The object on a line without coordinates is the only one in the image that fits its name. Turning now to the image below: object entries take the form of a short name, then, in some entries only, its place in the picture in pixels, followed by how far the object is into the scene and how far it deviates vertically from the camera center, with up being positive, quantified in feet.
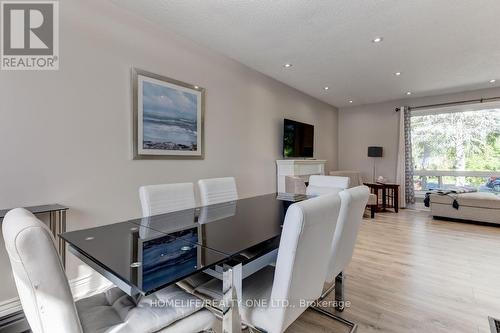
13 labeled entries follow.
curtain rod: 16.85 +4.55
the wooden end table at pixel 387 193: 18.31 -2.15
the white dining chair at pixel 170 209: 4.95 -1.18
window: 17.24 +1.35
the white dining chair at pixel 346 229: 5.08 -1.37
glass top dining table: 3.21 -1.33
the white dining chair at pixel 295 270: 3.41 -1.58
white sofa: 14.37 -2.45
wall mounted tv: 15.96 +1.80
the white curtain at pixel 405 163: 19.53 +0.23
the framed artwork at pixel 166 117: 8.77 +1.84
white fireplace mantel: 15.11 -0.22
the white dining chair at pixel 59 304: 2.50 -1.64
